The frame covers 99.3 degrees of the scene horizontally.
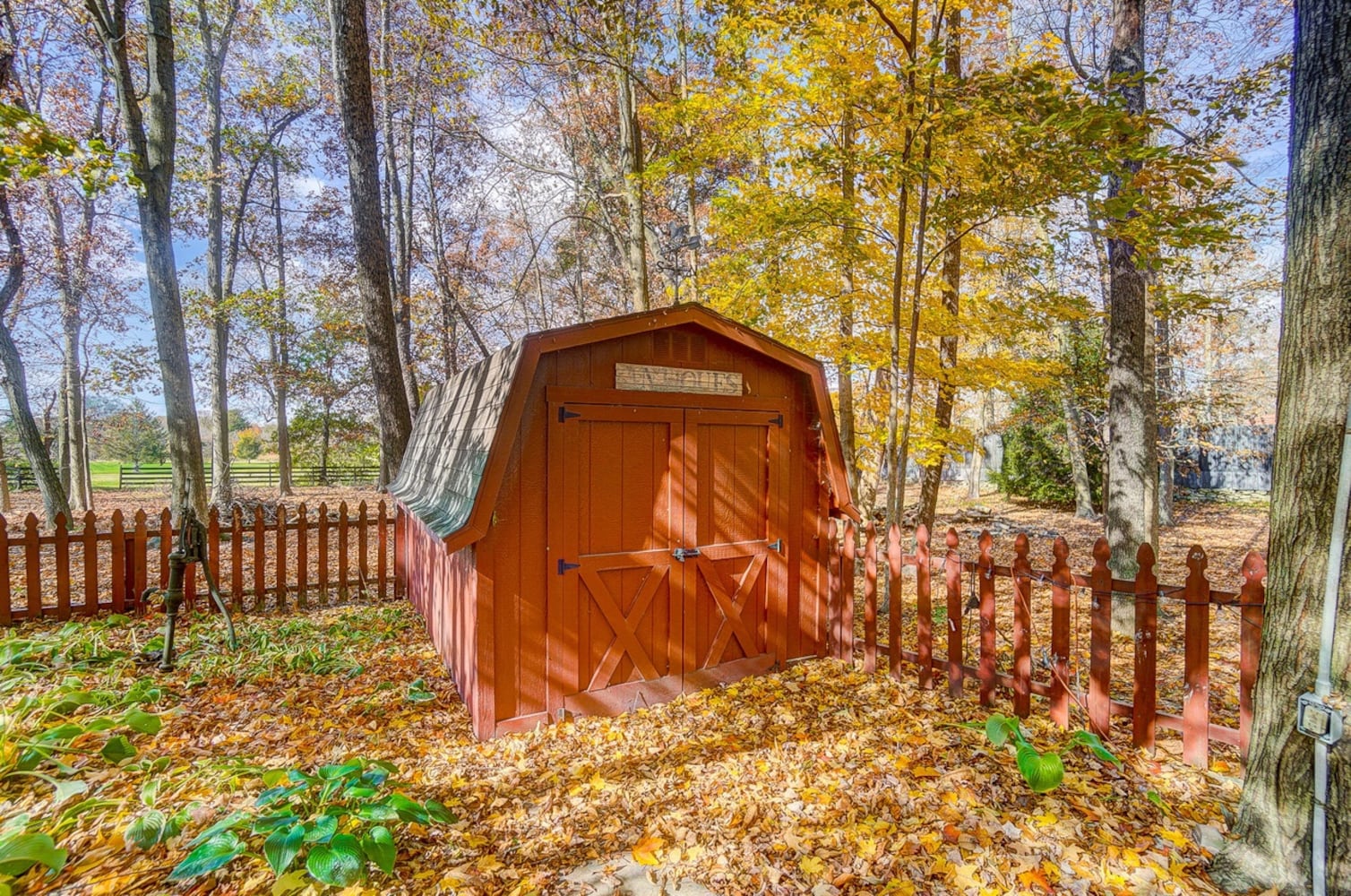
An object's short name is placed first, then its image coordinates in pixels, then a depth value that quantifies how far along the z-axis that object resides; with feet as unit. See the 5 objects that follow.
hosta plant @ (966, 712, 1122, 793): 9.25
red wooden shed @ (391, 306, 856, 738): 12.25
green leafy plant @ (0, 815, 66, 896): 7.45
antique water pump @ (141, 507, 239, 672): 14.47
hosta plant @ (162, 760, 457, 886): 7.49
